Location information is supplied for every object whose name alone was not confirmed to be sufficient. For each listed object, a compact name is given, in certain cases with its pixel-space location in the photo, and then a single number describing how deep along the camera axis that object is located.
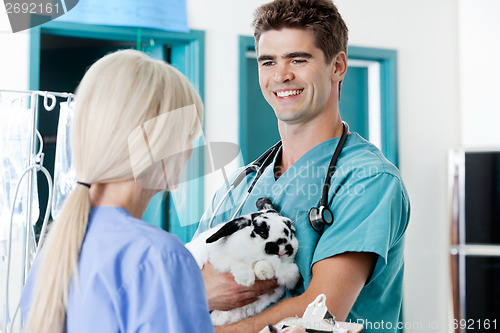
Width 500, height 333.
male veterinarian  1.84
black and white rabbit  1.86
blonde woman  1.54
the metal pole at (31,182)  2.19
